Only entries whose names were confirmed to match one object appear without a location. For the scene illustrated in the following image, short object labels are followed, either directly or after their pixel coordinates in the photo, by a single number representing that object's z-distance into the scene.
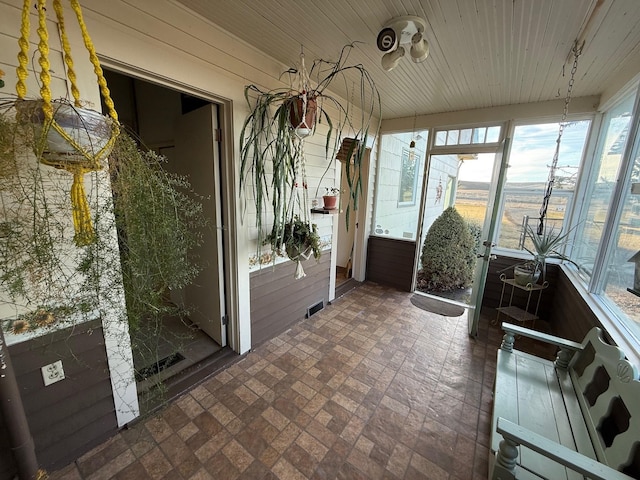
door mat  3.21
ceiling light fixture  1.49
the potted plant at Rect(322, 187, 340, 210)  2.53
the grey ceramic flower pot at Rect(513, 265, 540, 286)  2.60
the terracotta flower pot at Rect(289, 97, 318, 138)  1.67
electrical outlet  1.26
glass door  2.61
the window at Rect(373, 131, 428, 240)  3.79
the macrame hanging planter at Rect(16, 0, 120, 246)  0.81
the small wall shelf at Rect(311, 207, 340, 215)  2.54
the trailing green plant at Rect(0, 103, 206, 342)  1.02
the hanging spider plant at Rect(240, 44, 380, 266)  1.73
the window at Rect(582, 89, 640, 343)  1.55
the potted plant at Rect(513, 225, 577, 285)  2.53
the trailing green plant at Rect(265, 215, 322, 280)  2.17
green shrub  3.86
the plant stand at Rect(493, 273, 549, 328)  2.65
